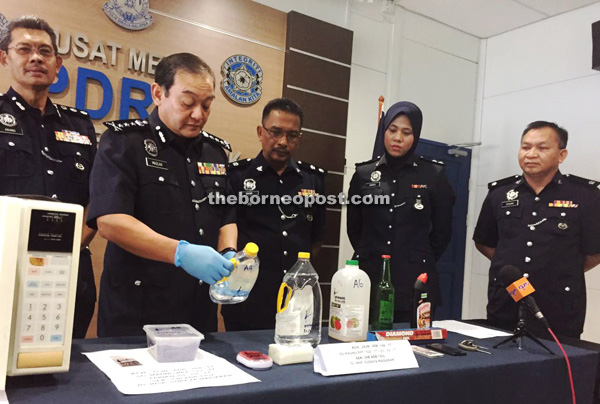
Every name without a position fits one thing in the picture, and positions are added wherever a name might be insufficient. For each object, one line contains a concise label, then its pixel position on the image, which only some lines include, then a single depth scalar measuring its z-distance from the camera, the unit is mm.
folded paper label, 1113
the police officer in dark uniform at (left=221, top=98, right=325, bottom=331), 2178
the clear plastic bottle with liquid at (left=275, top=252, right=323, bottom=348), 1287
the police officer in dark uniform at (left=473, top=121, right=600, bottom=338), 2531
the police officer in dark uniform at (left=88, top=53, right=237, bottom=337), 1516
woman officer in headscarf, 2453
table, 896
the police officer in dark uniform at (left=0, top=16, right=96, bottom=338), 1883
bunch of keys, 1477
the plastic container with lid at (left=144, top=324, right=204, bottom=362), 1071
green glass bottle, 1603
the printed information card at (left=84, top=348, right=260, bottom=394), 925
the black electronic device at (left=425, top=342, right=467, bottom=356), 1393
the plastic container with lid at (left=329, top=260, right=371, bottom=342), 1397
